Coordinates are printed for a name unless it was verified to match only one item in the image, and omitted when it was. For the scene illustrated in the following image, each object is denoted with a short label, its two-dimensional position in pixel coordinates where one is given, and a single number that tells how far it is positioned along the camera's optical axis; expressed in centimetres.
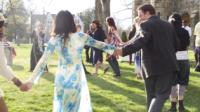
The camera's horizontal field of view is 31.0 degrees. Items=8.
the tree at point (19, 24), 6180
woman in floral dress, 510
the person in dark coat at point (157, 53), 538
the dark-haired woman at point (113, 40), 1072
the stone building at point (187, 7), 2405
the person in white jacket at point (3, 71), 435
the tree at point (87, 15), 3720
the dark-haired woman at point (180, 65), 679
